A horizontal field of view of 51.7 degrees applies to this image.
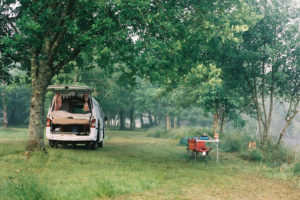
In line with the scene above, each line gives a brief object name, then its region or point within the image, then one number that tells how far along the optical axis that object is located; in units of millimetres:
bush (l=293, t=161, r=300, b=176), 10324
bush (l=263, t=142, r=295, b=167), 13845
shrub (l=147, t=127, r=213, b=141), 23495
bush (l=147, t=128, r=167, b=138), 30609
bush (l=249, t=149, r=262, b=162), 14034
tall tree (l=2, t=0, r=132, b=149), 9844
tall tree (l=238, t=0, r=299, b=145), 15932
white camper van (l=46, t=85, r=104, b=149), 12680
